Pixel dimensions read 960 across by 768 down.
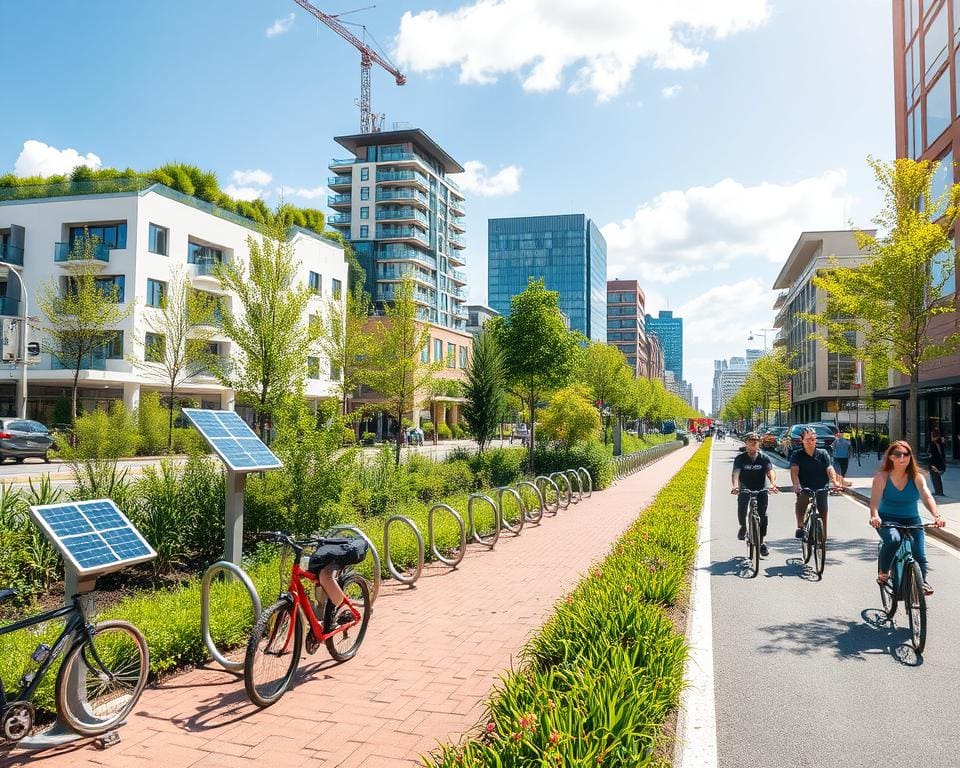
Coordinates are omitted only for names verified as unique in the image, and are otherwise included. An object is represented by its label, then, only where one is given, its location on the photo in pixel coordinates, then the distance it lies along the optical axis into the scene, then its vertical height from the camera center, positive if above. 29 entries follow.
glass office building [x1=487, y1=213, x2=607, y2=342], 156.12 +33.93
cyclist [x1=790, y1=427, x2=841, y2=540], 9.29 -0.78
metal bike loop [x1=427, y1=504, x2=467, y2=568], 9.15 -1.85
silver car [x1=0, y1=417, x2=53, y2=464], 24.25 -1.26
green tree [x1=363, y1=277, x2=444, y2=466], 22.50 +1.72
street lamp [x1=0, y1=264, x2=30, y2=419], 28.13 +1.72
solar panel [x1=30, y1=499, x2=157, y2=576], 4.05 -0.80
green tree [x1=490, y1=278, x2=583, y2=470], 22.23 +1.98
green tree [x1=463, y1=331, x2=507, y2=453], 20.86 +0.43
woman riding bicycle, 6.43 -0.82
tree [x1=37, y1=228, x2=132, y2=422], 30.16 +4.00
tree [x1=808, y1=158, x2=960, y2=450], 17.53 +3.43
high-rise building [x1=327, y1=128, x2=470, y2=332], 77.56 +22.96
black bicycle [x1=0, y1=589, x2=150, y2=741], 3.88 -1.63
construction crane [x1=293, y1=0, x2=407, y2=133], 108.38 +59.36
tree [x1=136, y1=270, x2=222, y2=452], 32.56 +3.52
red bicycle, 4.55 -1.63
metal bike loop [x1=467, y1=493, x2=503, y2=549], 10.65 -1.88
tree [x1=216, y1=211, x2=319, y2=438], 17.23 +2.08
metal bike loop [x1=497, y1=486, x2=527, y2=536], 11.73 -1.92
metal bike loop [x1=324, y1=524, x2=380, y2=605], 6.28 -1.41
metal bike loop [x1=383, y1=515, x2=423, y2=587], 7.92 -1.74
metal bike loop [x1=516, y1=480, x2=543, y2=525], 13.39 -2.07
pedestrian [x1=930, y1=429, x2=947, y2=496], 17.03 -1.12
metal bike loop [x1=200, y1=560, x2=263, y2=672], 4.93 -1.46
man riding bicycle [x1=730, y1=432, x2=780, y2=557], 9.54 -0.89
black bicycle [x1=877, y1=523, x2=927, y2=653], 5.65 -1.47
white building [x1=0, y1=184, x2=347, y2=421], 34.81 +7.55
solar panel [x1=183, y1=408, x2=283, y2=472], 6.31 -0.33
